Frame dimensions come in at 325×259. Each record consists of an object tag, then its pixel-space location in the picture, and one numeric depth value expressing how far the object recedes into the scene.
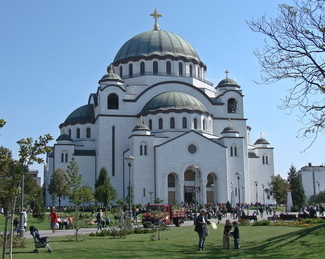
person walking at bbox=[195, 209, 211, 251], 15.75
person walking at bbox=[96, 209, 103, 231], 25.71
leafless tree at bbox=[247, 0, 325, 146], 16.64
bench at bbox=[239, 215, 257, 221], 30.45
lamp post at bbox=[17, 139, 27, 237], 21.27
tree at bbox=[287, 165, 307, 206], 55.96
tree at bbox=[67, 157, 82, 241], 19.60
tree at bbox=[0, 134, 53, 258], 13.25
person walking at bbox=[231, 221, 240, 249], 16.39
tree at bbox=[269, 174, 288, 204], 55.06
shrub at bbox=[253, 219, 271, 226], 26.97
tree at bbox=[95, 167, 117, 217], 46.28
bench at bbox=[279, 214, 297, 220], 30.11
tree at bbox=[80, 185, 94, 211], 33.01
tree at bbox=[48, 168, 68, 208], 50.66
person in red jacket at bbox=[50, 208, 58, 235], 24.53
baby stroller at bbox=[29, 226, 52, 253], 16.20
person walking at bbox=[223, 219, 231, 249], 16.41
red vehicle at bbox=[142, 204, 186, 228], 27.15
